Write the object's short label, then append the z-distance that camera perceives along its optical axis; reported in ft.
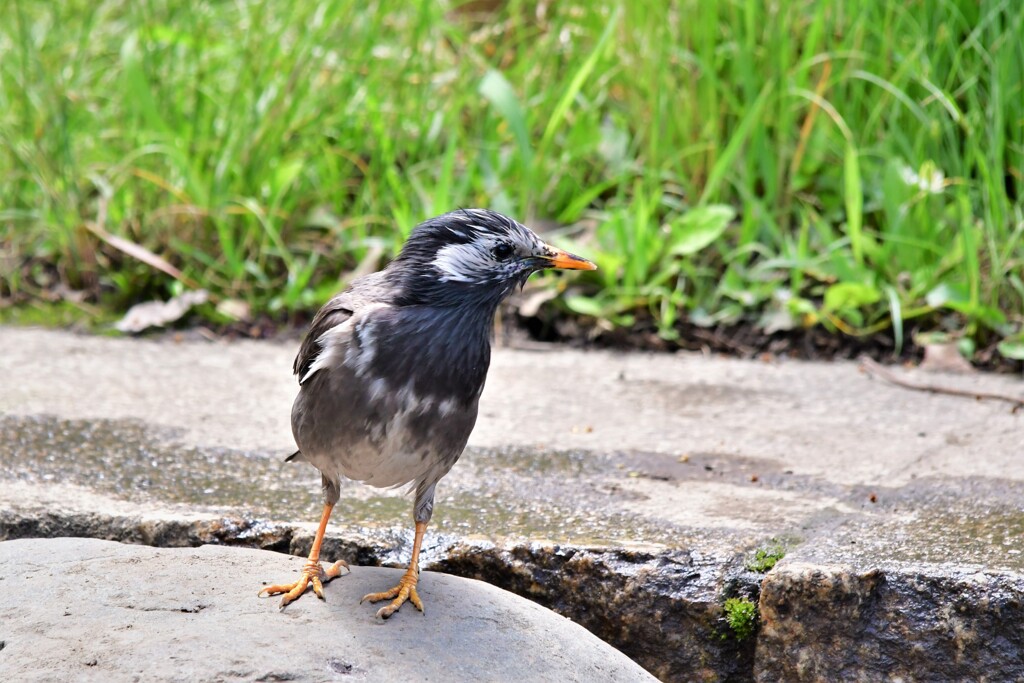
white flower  29.32
